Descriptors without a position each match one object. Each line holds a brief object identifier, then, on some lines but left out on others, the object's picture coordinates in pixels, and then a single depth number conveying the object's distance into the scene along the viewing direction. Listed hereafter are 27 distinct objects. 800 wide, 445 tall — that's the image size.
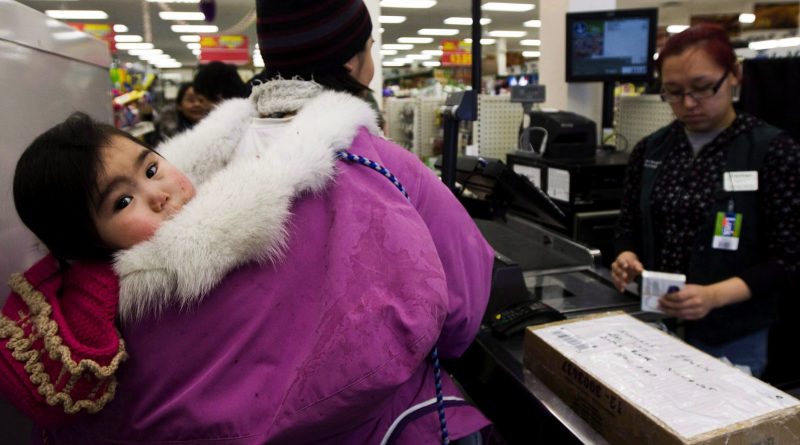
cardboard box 0.85
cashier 1.54
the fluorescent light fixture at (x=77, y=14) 12.73
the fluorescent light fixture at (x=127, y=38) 16.55
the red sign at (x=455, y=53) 17.59
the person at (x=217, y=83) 3.26
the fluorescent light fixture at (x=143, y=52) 20.36
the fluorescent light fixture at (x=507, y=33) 17.56
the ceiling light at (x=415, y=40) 18.88
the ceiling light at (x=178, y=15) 11.46
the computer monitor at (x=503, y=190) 1.53
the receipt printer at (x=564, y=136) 2.68
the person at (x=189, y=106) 3.34
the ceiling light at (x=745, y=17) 13.55
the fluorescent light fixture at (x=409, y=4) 12.34
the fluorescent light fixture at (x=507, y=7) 12.87
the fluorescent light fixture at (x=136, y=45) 18.30
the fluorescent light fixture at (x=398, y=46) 20.05
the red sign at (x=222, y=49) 15.27
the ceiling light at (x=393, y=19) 14.34
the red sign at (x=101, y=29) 13.30
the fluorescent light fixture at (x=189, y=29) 13.72
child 0.68
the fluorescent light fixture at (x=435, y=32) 17.14
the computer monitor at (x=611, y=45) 3.00
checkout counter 1.17
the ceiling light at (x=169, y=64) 25.41
